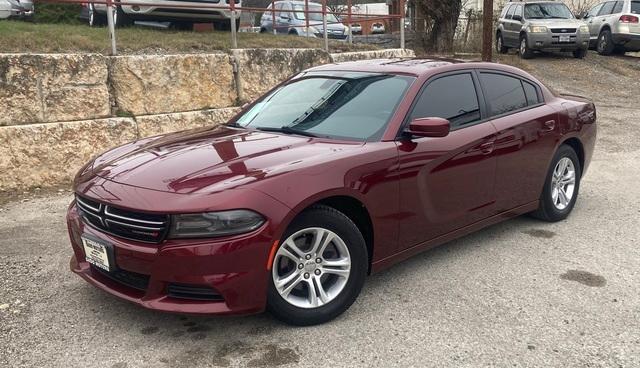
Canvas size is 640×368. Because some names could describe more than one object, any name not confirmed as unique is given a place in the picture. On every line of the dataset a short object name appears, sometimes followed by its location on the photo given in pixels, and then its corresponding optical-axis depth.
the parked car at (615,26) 18.27
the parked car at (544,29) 16.91
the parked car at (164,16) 9.03
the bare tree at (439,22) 16.78
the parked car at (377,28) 24.74
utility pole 10.69
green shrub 13.73
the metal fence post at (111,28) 7.15
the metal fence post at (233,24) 8.20
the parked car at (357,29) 21.50
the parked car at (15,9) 10.26
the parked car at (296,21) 14.75
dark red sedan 3.10
